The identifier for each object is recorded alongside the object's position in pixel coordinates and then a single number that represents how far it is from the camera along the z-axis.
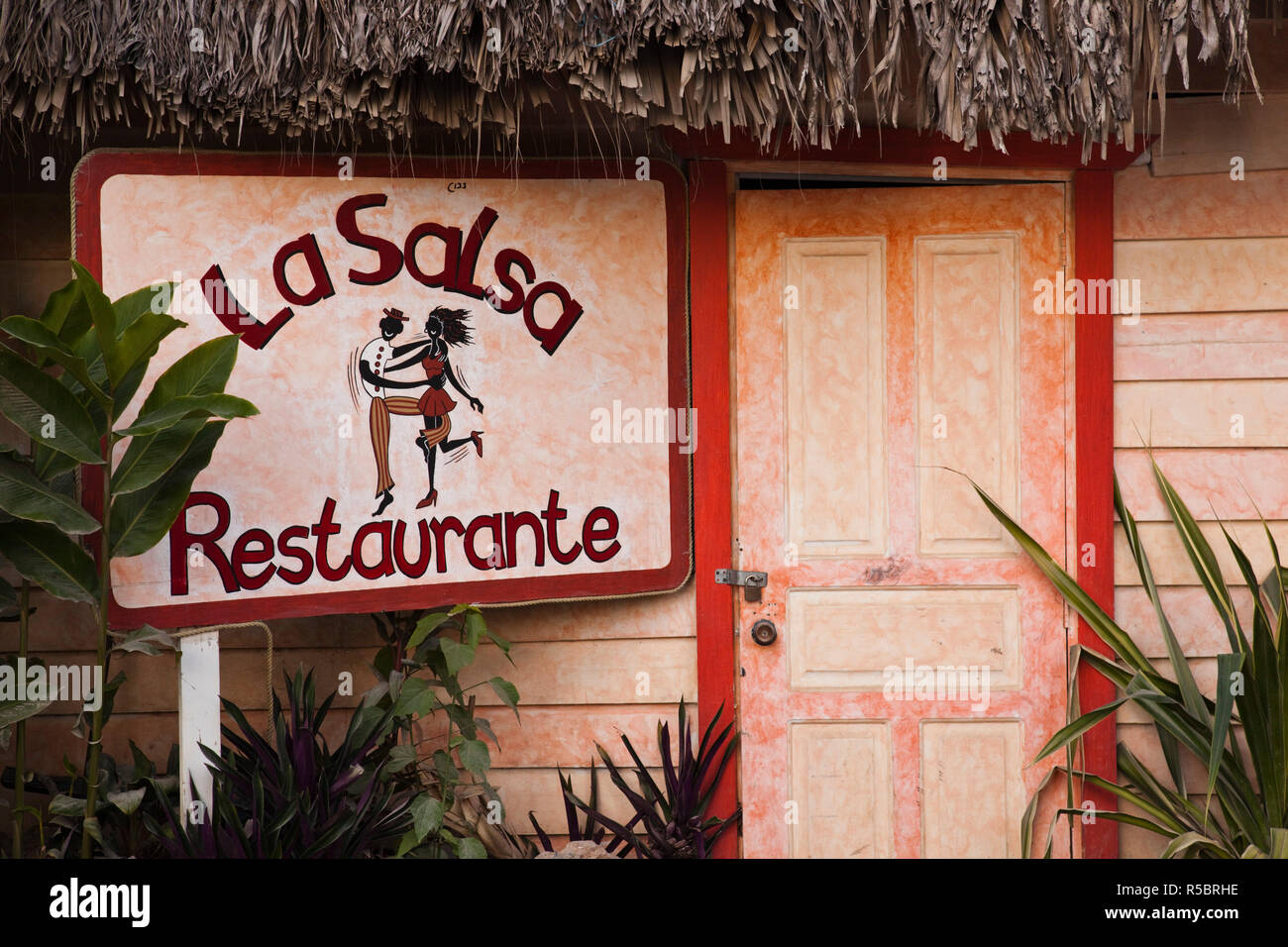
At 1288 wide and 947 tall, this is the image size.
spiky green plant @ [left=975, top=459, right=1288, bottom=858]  2.93
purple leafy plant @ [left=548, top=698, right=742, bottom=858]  3.21
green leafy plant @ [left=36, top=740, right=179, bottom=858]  2.85
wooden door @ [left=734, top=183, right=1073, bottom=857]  3.29
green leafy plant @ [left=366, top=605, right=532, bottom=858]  2.92
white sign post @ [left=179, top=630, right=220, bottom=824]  2.92
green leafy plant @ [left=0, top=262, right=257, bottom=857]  2.60
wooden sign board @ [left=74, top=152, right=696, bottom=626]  3.00
